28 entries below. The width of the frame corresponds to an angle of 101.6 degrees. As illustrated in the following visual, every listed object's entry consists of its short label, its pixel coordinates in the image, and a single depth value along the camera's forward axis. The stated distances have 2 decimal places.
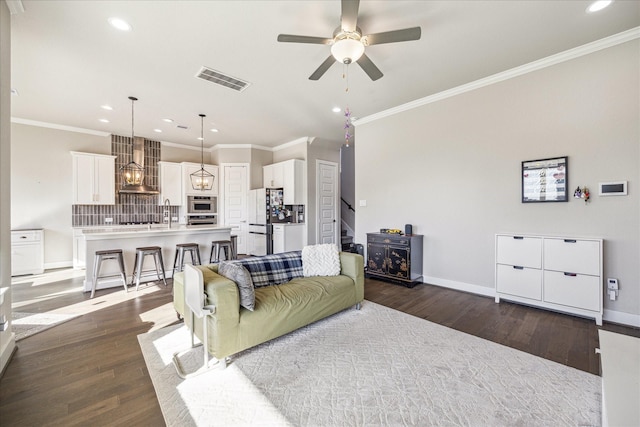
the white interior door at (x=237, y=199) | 7.17
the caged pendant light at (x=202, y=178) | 5.51
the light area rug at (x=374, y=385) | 1.60
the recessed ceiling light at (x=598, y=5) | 2.28
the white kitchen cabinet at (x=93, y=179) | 5.62
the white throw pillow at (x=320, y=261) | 3.15
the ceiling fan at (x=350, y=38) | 2.08
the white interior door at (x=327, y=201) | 6.84
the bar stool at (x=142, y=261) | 3.93
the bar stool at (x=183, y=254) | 4.44
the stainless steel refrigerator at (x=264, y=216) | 6.60
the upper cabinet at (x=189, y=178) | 6.92
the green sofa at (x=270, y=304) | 2.04
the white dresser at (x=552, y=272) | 2.80
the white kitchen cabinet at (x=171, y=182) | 6.70
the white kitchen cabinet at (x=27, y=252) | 4.84
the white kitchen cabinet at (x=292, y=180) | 6.47
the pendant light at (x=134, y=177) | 4.96
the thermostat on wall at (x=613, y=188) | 2.76
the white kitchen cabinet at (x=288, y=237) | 6.29
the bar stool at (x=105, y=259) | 3.71
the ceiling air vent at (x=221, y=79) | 3.44
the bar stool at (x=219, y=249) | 4.74
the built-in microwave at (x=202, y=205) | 7.00
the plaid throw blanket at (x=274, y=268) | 2.82
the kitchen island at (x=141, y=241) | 3.92
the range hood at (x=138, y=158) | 5.18
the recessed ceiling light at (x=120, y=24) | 2.46
